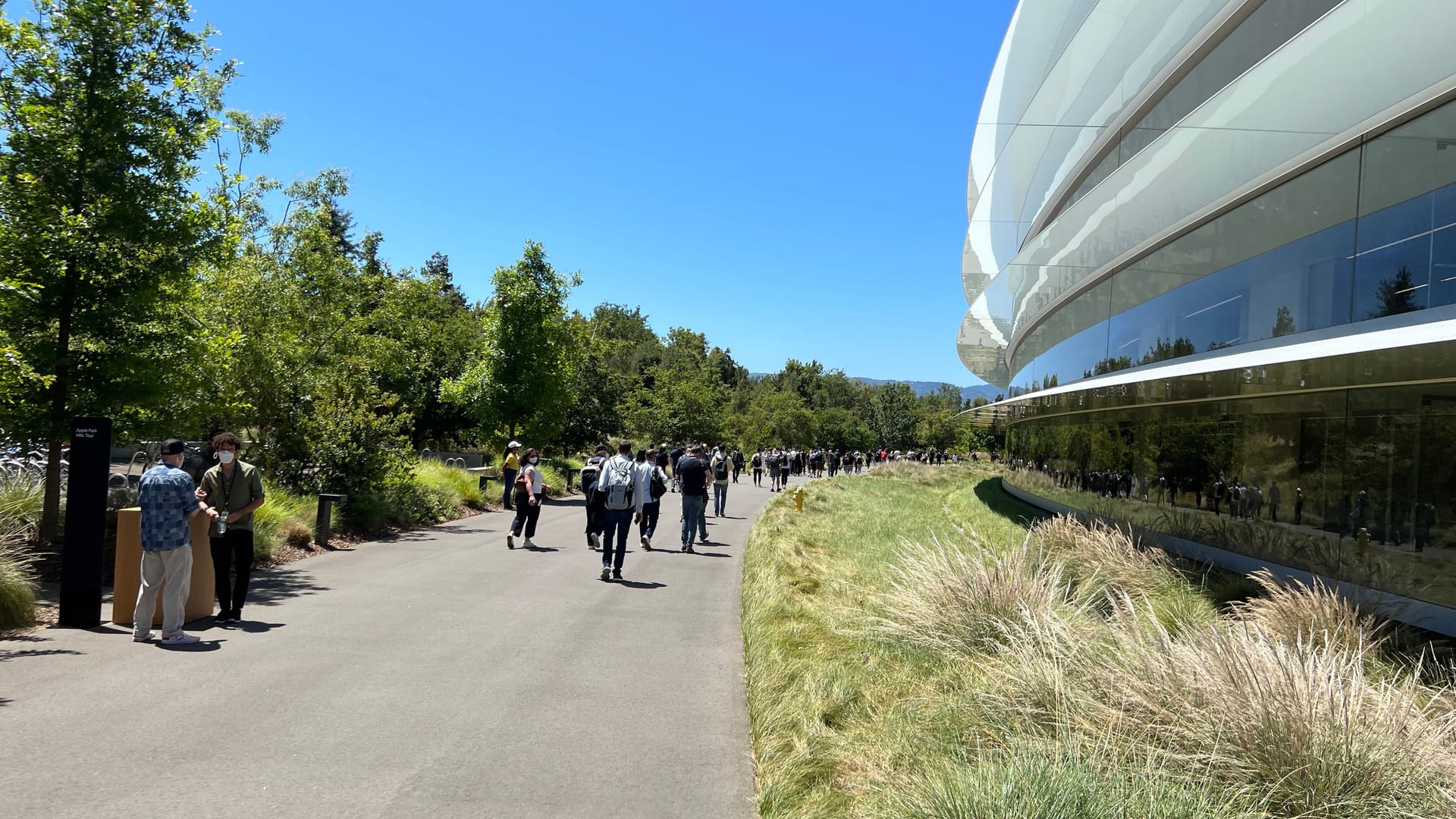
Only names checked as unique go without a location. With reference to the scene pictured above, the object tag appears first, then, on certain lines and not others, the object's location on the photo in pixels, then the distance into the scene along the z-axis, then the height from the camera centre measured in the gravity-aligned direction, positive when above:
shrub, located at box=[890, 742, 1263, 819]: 3.68 -1.52
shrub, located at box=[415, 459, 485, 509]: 19.62 -1.84
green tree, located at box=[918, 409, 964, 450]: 98.44 -0.03
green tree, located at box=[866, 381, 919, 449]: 100.88 +1.21
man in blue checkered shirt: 7.12 -1.28
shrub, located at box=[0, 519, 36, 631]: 7.28 -1.81
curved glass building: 8.05 +2.21
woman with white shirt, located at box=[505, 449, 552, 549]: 14.25 -1.45
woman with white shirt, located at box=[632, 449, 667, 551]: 13.54 -1.14
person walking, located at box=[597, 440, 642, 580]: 11.23 -1.15
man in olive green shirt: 8.03 -1.12
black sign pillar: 7.41 -1.21
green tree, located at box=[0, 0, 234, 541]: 9.36 +1.92
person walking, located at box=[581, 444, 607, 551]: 13.78 -1.44
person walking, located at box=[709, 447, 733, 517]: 20.34 -1.32
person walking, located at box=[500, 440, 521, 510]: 19.58 -1.49
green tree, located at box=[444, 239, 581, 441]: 27.09 +1.61
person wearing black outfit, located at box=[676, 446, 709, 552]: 14.76 -1.24
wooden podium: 7.62 -1.64
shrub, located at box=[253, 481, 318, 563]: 11.34 -1.81
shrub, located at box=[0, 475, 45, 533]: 9.87 -1.45
